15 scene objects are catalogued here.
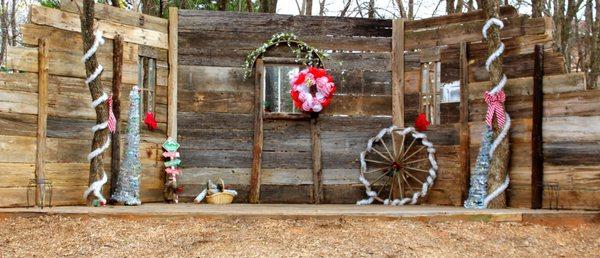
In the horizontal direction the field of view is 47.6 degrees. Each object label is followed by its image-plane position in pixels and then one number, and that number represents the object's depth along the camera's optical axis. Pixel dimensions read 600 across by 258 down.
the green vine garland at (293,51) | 9.05
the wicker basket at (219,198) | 8.70
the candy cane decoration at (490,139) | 7.80
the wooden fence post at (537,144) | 7.59
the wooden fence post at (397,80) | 9.15
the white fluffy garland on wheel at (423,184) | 8.76
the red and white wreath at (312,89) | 8.85
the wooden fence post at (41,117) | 7.16
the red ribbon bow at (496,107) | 7.82
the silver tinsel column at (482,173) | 7.90
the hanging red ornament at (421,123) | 8.91
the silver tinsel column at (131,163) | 7.93
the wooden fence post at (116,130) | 8.01
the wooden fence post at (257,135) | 8.93
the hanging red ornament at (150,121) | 8.59
